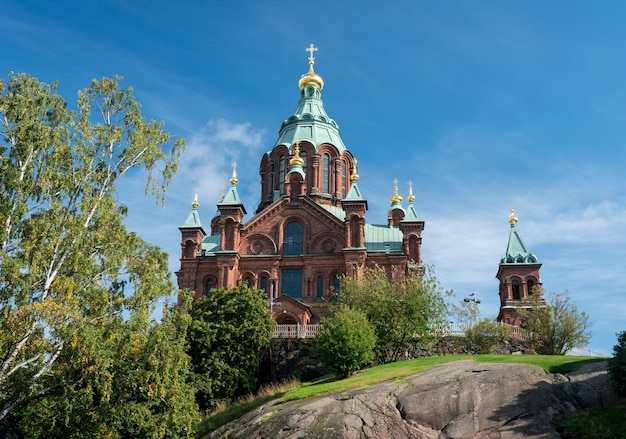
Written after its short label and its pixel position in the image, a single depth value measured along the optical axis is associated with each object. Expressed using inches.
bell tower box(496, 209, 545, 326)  2251.5
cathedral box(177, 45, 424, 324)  1998.0
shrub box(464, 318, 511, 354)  1508.4
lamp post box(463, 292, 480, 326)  1587.1
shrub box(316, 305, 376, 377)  1285.7
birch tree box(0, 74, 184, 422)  923.4
